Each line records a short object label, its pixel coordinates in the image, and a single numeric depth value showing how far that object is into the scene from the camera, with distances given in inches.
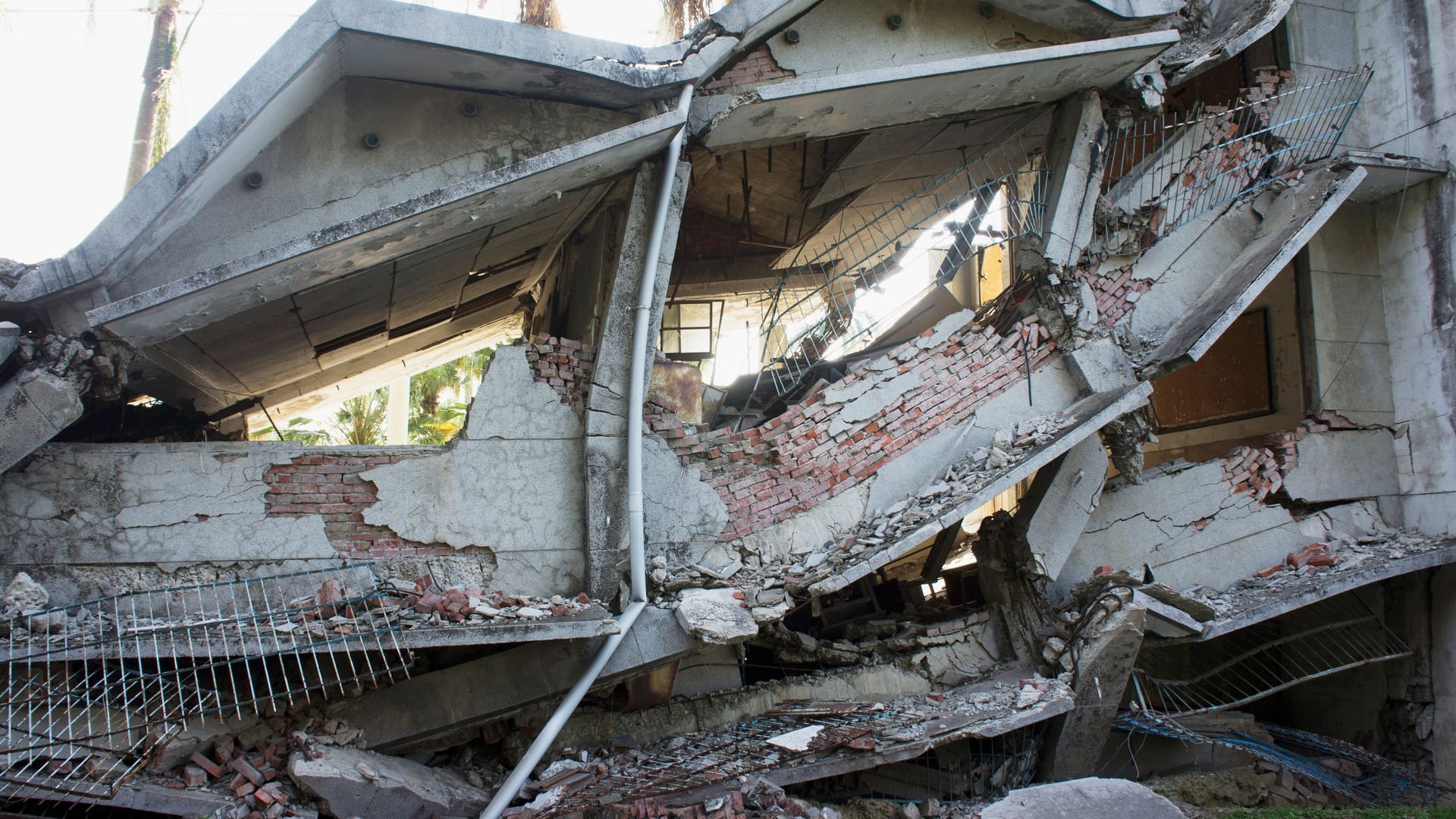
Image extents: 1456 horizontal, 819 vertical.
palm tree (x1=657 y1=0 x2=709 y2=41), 660.1
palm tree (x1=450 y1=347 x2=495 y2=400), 938.1
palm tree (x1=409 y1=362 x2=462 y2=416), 932.0
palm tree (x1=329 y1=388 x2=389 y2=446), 861.4
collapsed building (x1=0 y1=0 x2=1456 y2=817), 242.5
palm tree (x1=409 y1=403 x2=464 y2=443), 915.4
